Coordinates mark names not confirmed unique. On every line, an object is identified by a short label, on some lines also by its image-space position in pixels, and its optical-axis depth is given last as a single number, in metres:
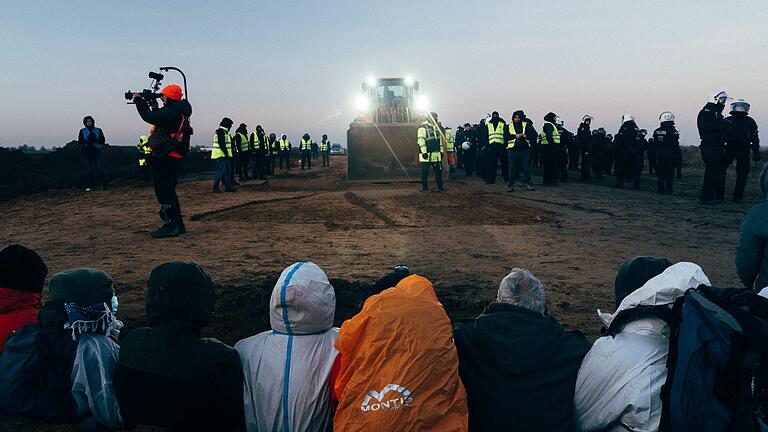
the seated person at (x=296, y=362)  2.66
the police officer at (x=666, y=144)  14.18
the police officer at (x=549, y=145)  16.48
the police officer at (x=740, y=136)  12.02
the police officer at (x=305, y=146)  33.09
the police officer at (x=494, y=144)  16.91
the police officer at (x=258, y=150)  21.50
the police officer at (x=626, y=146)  17.02
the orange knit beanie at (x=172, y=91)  8.06
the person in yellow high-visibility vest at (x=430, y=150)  14.59
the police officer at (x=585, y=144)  19.58
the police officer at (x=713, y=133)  11.98
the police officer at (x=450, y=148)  19.97
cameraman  7.97
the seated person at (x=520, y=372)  2.58
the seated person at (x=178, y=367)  2.66
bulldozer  18.89
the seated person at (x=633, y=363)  2.46
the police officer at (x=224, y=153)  14.98
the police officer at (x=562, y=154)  18.08
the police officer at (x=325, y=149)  37.28
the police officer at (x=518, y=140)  14.76
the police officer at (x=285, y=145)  32.80
